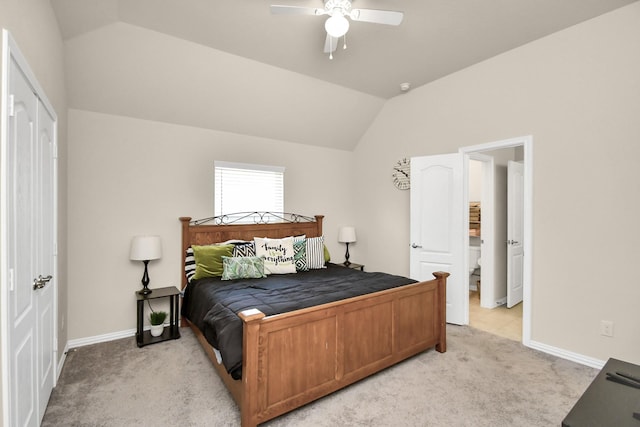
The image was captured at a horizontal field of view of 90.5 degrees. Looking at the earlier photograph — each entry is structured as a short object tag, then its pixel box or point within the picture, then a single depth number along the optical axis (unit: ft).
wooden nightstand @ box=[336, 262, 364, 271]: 15.30
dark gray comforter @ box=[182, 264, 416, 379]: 6.78
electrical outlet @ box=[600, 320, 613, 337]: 8.76
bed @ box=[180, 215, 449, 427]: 6.31
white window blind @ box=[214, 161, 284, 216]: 13.11
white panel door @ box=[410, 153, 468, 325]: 12.10
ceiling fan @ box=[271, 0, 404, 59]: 6.83
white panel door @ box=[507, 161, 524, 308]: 14.08
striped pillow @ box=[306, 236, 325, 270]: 13.16
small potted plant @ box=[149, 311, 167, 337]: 10.78
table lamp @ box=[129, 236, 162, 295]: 10.52
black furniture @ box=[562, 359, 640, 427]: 3.54
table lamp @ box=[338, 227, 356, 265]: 15.89
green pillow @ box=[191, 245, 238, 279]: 11.13
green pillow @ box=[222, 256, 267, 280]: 10.75
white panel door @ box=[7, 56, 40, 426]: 4.64
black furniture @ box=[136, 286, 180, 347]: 10.41
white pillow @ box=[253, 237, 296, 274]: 11.84
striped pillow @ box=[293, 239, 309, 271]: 12.67
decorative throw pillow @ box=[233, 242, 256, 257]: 11.95
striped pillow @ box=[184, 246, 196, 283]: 11.71
